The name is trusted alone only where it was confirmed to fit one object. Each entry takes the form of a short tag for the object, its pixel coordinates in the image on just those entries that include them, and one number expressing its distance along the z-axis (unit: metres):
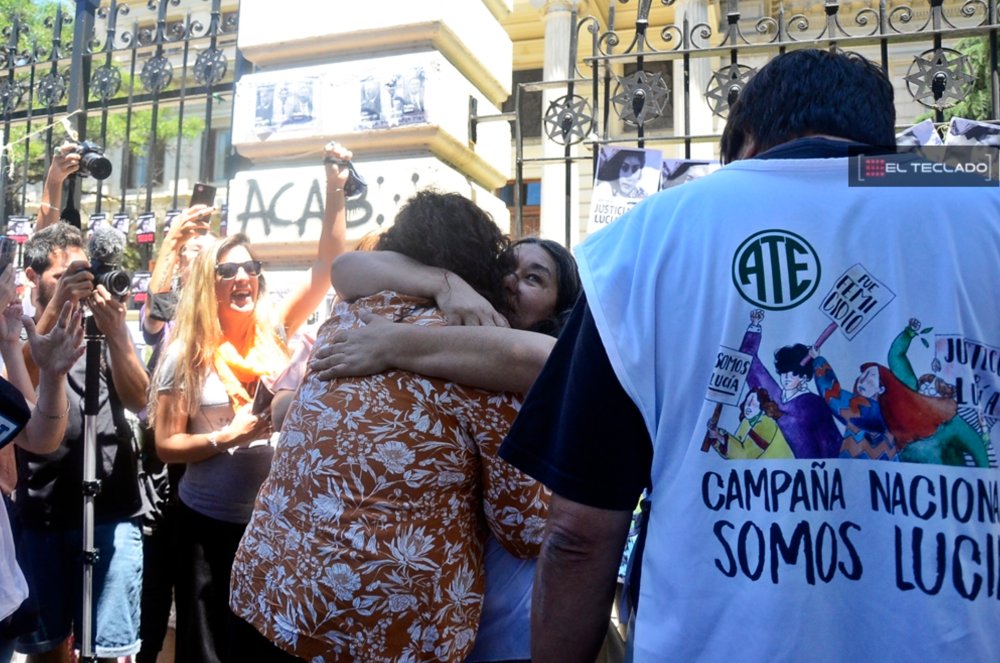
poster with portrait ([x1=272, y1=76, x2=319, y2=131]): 4.19
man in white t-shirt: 1.17
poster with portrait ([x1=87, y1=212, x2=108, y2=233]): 5.07
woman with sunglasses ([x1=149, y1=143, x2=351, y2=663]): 3.10
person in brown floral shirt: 1.75
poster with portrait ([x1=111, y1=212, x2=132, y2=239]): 5.23
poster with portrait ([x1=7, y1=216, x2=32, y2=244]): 5.64
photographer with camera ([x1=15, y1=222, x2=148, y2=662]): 3.33
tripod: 3.14
